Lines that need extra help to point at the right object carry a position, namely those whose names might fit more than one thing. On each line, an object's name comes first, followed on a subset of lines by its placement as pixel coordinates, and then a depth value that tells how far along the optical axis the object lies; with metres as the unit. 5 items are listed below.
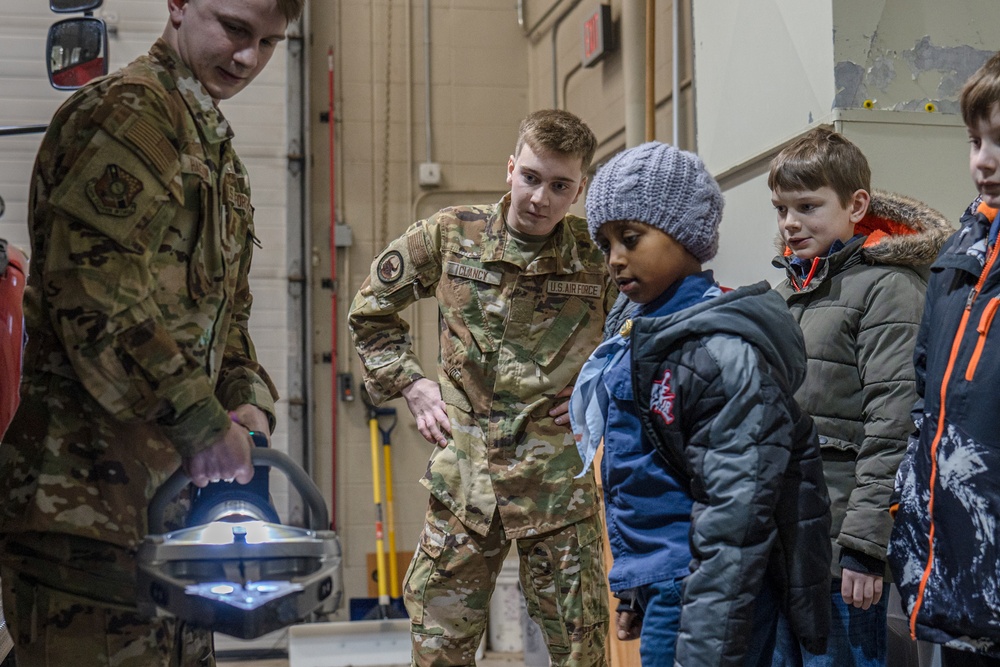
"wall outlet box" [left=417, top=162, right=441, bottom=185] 5.90
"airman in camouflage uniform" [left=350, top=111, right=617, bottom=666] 2.37
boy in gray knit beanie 1.43
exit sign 4.82
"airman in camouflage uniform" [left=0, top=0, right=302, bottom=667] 1.27
